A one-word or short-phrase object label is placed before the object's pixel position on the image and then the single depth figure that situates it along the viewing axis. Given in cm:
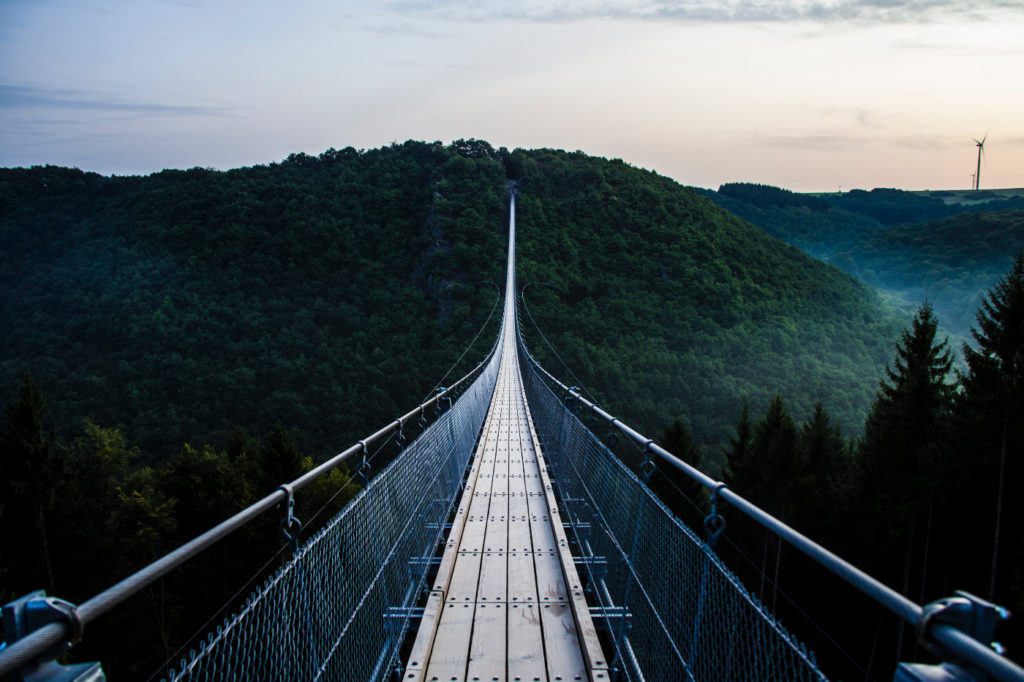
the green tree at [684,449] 2084
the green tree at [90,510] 1706
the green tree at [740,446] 2334
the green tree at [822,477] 1827
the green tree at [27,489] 1620
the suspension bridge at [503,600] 94
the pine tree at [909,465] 1397
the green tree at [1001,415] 1269
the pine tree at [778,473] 2016
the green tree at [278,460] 2059
